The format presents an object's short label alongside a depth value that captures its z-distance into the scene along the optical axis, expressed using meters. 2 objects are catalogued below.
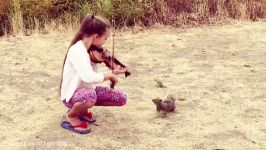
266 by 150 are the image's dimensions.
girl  3.05
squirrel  3.56
